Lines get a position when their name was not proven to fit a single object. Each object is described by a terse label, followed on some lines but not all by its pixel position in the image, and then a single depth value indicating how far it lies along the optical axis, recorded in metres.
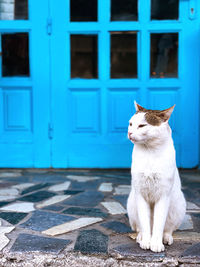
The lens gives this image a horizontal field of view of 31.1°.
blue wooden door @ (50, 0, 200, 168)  4.17
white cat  2.04
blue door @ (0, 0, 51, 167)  4.24
